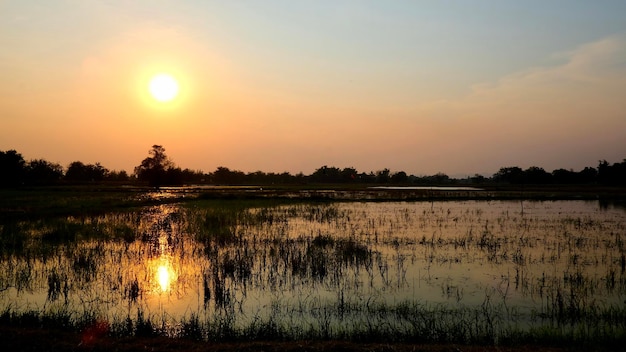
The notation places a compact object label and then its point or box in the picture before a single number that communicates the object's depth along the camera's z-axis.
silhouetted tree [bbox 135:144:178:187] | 83.94
